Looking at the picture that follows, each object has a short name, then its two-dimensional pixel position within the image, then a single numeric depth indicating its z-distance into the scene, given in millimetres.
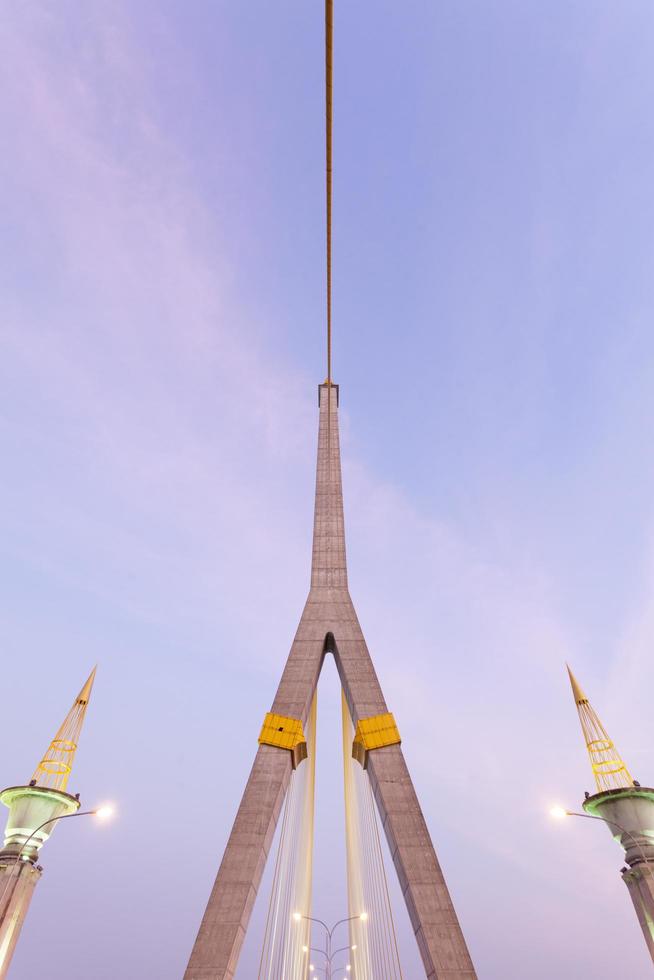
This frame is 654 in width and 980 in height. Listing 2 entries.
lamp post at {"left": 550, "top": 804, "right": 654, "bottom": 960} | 19688
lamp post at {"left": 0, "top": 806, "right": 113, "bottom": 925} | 16281
